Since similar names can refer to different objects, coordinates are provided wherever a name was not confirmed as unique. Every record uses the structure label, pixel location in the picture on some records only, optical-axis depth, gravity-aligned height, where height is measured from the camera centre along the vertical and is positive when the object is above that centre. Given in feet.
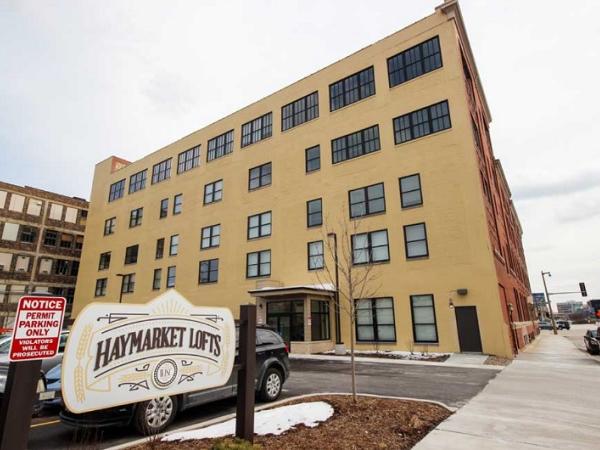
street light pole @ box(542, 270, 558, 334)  177.62 +19.74
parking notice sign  10.05 -0.07
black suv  19.43 -4.73
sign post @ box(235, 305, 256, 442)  16.79 -2.57
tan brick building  66.03 +26.69
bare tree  72.79 +10.28
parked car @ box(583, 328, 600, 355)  66.87 -4.60
